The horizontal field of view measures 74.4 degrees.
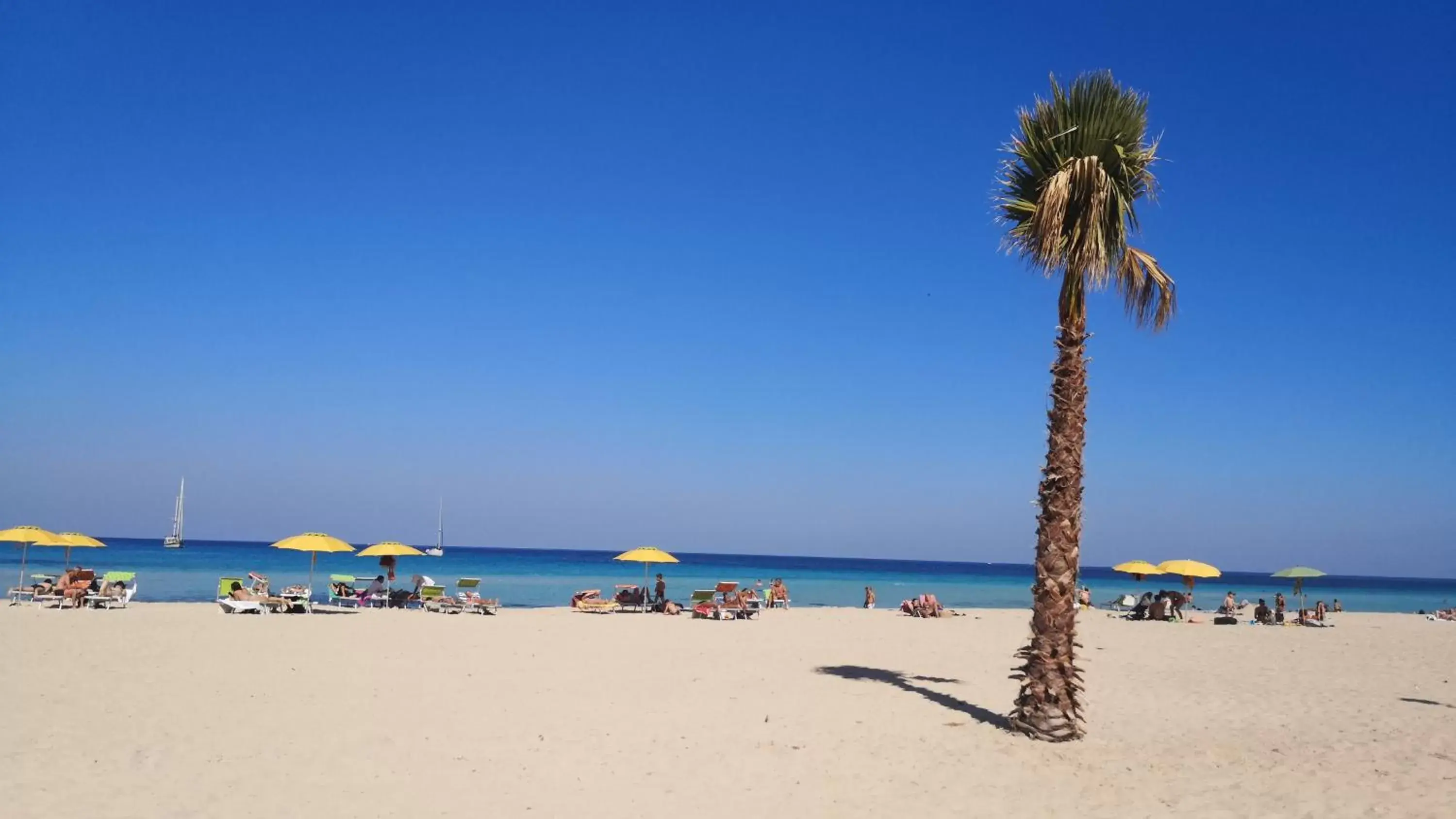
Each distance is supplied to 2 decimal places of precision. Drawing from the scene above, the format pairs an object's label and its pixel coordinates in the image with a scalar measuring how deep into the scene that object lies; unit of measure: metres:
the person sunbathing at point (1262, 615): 29.16
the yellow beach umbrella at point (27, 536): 23.11
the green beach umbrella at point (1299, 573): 33.59
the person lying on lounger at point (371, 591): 25.88
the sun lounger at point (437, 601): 25.22
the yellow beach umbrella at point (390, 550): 26.98
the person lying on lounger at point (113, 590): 22.72
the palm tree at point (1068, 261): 9.97
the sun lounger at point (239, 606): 21.78
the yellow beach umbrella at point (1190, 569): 29.44
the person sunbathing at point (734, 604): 25.58
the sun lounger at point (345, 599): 25.66
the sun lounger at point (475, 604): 25.59
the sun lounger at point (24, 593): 23.30
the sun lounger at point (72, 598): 22.20
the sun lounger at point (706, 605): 25.38
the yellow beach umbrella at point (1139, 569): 33.40
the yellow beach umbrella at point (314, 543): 24.09
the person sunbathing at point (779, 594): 32.22
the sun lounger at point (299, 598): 23.08
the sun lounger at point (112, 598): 22.53
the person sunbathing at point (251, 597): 22.20
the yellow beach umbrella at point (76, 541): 24.58
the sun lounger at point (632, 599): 27.41
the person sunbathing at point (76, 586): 22.16
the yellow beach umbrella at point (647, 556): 28.20
